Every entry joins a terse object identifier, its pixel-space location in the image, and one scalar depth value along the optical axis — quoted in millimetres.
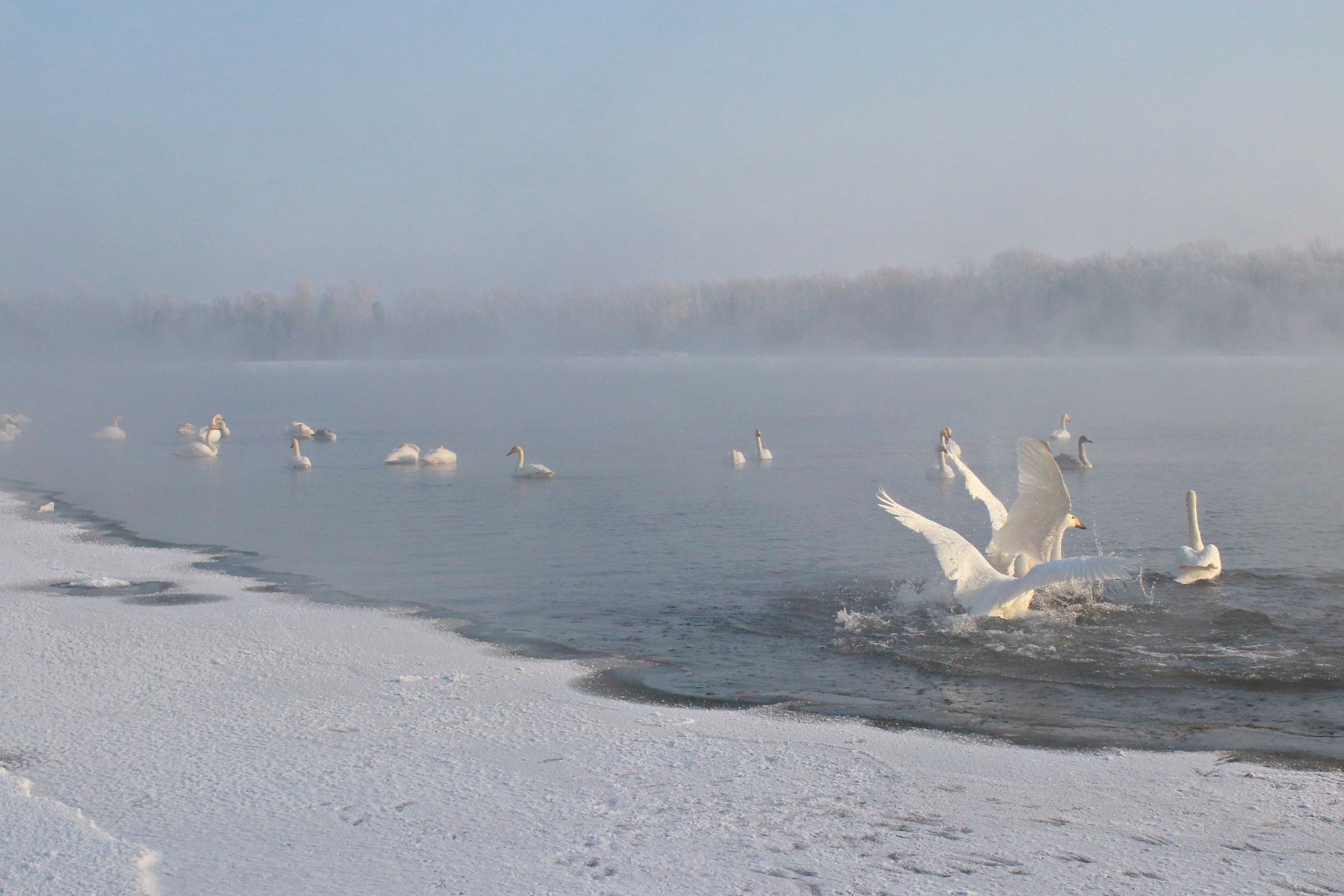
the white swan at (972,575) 8438
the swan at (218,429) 26677
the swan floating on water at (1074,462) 19828
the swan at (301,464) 21469
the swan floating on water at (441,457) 21797
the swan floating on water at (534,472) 19531
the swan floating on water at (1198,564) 10391
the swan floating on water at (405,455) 21703
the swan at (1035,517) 9461
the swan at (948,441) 17406
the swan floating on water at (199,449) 23750
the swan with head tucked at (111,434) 27531
